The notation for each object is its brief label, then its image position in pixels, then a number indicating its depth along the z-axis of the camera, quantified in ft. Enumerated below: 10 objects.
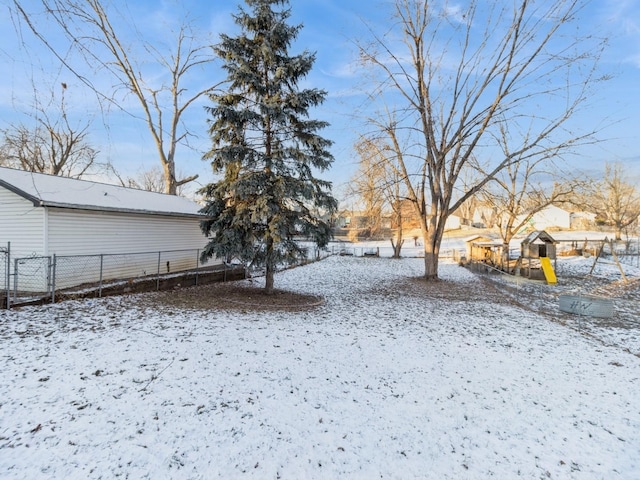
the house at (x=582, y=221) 172.86
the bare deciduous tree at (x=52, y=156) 77.56
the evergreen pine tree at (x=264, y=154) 28.12
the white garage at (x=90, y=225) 30.30
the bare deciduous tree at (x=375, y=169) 44.80
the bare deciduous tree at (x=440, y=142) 40.65
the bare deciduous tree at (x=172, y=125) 62.35
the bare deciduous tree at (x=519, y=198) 48.03
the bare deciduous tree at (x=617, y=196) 112.47
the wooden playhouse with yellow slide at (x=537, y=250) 53.17
